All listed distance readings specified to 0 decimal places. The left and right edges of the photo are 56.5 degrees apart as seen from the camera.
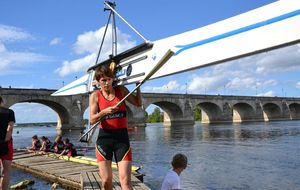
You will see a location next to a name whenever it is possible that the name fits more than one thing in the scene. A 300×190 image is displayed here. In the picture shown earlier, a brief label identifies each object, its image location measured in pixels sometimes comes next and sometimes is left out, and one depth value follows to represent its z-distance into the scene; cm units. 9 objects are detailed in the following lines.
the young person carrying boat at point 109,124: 387
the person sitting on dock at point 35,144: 1743
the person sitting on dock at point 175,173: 424
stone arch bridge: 4566
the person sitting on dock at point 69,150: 1356
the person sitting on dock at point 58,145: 1496
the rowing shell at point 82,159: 1178
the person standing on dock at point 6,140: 515
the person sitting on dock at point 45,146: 1627
